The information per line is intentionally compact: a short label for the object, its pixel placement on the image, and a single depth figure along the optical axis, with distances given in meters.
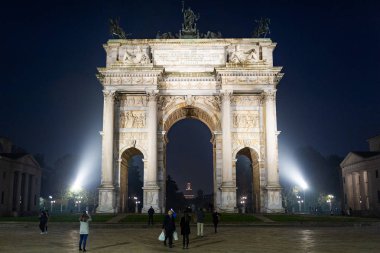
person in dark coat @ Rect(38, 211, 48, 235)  26.82
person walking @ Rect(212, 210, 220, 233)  27.11
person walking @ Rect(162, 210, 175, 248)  18.81
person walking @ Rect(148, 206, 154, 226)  32.14
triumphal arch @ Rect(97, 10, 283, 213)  46.22
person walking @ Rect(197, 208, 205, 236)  23.91
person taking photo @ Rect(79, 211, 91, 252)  17.19
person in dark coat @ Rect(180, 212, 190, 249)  19.03
